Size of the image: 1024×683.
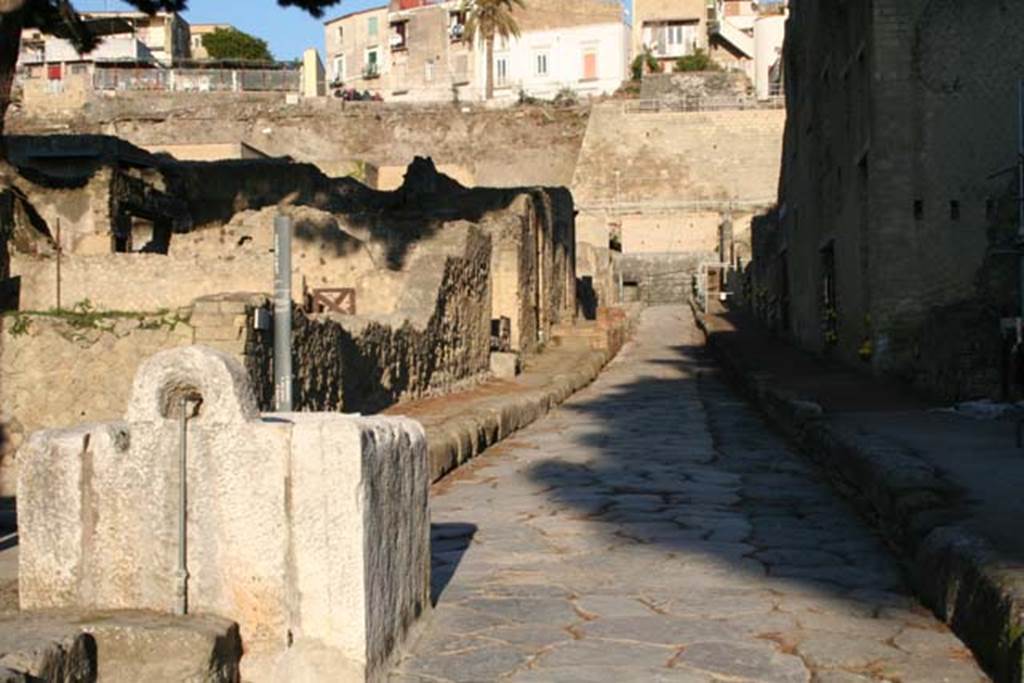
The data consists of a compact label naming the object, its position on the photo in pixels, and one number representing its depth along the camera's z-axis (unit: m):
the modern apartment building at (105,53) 72.12
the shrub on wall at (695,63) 74.94
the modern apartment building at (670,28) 79.06
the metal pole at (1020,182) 13.97
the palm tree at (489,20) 63.25
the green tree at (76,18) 19.83
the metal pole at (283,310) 6.69
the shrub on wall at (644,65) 74.94
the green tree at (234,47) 83.19
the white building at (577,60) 75.19
